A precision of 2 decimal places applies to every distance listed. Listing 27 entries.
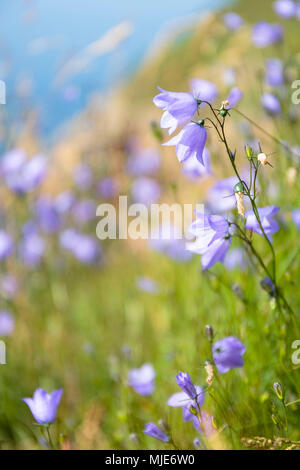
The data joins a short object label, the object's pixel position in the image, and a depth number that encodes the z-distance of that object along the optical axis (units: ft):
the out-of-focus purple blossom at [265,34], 3.13
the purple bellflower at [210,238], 2.05
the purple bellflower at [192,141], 2.01
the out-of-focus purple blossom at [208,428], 2.19
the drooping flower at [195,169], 2.34
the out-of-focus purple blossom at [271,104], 2.62
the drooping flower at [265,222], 2.06
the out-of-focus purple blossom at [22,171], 3.08
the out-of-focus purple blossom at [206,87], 2.62
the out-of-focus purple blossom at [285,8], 3.13
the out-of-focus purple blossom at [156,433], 2.10
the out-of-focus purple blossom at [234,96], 2.07
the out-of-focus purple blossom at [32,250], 4.02
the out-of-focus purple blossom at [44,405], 2.10
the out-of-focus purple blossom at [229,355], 2.13
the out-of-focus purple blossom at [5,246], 3.24
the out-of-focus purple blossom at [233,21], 3.24
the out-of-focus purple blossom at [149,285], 3.43
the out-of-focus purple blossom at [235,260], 2.63
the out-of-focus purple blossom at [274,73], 2.89
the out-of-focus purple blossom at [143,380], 2.35
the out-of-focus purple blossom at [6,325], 3.23
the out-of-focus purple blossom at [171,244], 3.34
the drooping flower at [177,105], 2.00
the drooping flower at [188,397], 2.02
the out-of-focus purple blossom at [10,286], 3.20
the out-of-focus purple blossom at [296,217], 2.32
